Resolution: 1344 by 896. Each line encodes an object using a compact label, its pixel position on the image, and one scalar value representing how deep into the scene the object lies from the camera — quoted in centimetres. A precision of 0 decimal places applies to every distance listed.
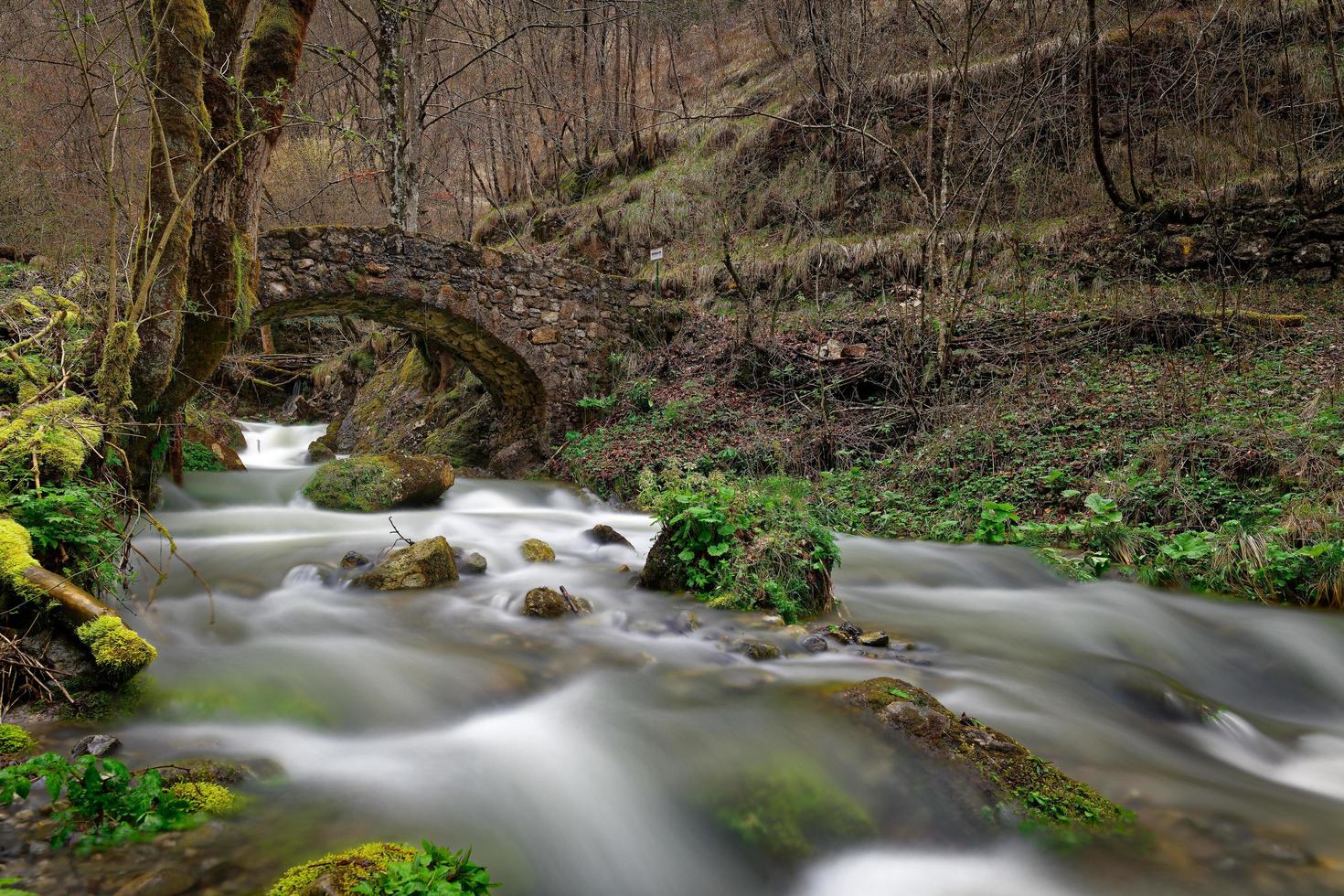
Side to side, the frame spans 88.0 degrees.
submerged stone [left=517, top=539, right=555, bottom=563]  559
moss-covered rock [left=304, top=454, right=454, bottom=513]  751
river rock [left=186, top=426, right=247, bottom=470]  840
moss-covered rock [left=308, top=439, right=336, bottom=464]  1181
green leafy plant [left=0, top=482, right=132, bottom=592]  315
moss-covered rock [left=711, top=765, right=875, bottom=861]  221
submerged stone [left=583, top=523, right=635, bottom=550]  612
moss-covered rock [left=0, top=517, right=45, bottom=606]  260
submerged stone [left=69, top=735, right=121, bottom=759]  222
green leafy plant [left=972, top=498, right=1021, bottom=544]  601
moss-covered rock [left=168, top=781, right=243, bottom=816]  201
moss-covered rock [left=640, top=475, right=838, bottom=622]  425
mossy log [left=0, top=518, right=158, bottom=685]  259
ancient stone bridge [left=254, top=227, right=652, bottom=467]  757
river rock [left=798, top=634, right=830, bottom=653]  362
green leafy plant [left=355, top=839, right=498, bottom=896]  154
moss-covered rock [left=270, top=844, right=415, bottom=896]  165
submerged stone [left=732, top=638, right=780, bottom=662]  353
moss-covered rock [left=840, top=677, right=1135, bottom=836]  221
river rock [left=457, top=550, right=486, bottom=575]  510
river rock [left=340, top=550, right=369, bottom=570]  496
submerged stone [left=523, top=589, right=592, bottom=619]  423
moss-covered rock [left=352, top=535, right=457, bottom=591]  466
